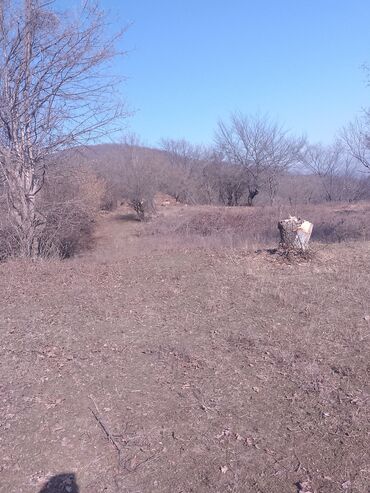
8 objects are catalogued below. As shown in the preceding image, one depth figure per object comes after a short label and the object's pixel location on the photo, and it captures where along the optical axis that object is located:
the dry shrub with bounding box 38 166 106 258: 9.48
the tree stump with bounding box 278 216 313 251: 7.31
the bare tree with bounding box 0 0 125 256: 8.29
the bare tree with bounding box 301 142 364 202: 37.34
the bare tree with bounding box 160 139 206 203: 34.75
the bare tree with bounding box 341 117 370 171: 26.45
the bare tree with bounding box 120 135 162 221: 27.95
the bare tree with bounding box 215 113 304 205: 35.28
